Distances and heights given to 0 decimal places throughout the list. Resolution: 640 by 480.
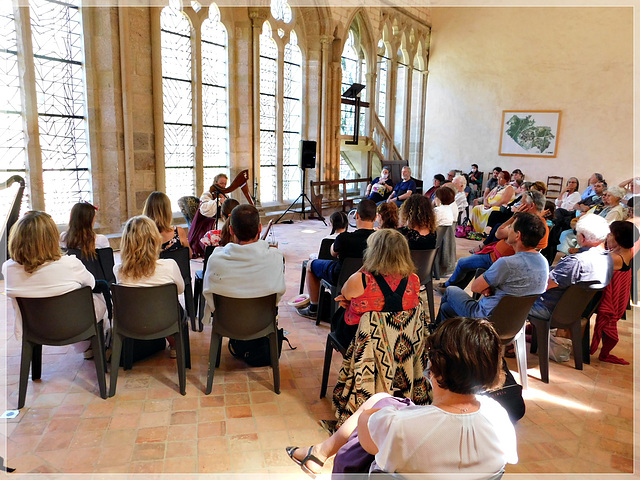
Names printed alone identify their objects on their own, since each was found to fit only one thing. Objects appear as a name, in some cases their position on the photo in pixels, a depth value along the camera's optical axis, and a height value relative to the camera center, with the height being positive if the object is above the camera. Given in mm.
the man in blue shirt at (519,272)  3072 -700
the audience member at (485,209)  8369 -848
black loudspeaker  9641 +114
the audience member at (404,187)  9531 -514
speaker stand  9688 -1054
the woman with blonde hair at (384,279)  2577 -648
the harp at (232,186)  6184 -373
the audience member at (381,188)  9941 -582
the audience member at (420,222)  4199 -541
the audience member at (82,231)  3471 -558
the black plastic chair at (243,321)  2955 -1030
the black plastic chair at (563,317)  3449 -1132
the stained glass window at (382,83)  13086 +2248
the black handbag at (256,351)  3484 -1415
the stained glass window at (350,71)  12242 +2348
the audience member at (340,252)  3750 -732
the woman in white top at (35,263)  2764 -644
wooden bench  10487 -871
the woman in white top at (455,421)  1394 -778
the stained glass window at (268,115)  9828 +935
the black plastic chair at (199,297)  4059 -1253
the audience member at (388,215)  4375 -494
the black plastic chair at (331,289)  3786 -1123
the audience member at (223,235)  3836 -654
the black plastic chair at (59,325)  2799 -1026
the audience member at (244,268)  2957 -684
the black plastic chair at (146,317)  2904 -1007
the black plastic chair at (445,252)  5449 -1048
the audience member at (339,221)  4496 -576
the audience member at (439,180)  9320 -349
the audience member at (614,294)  3771 -1040
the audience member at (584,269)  3482 -765
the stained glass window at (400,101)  13969 +1820
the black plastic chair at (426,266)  4129 -928
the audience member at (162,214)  3869 -476
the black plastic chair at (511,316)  3025 -986
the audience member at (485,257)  4508 -900
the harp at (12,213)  4499 -580
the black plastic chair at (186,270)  3731 -933
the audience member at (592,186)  7828 -351
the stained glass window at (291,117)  10555 +982
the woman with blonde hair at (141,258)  2920 -627
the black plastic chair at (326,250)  4391 -829
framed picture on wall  12500 +846
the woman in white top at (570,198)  8164 -570
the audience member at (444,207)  5434 -518
